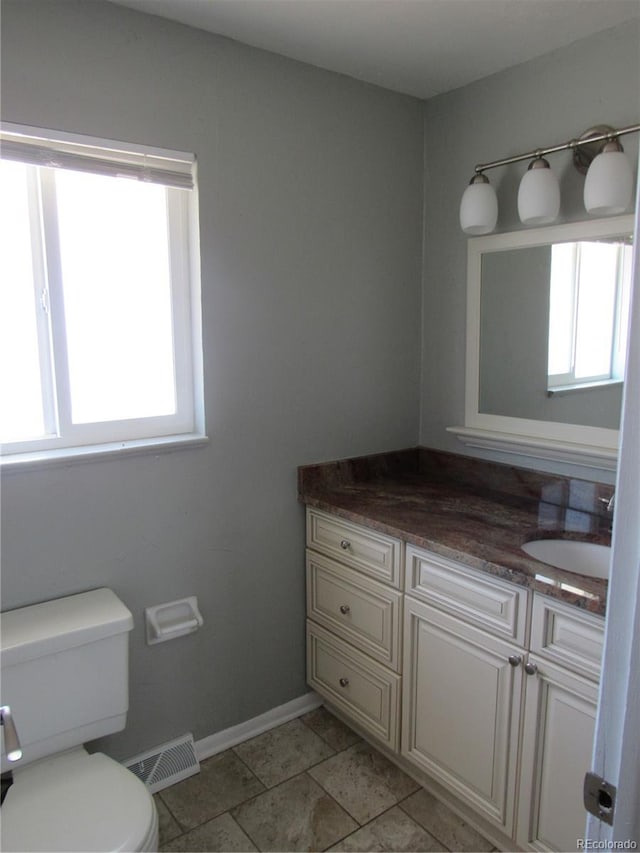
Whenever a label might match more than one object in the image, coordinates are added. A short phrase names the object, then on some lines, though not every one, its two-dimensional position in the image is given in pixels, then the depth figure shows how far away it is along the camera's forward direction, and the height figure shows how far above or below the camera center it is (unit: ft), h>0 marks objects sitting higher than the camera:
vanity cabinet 4.73 -3.11
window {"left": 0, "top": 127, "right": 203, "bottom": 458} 5.46 +0.43
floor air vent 6.25 -4.54
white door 1.90 -1.01
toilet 4.30 -3.34
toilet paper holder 6.23 -3.00
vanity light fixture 5.42 +1.51
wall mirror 5.98 -0.01
